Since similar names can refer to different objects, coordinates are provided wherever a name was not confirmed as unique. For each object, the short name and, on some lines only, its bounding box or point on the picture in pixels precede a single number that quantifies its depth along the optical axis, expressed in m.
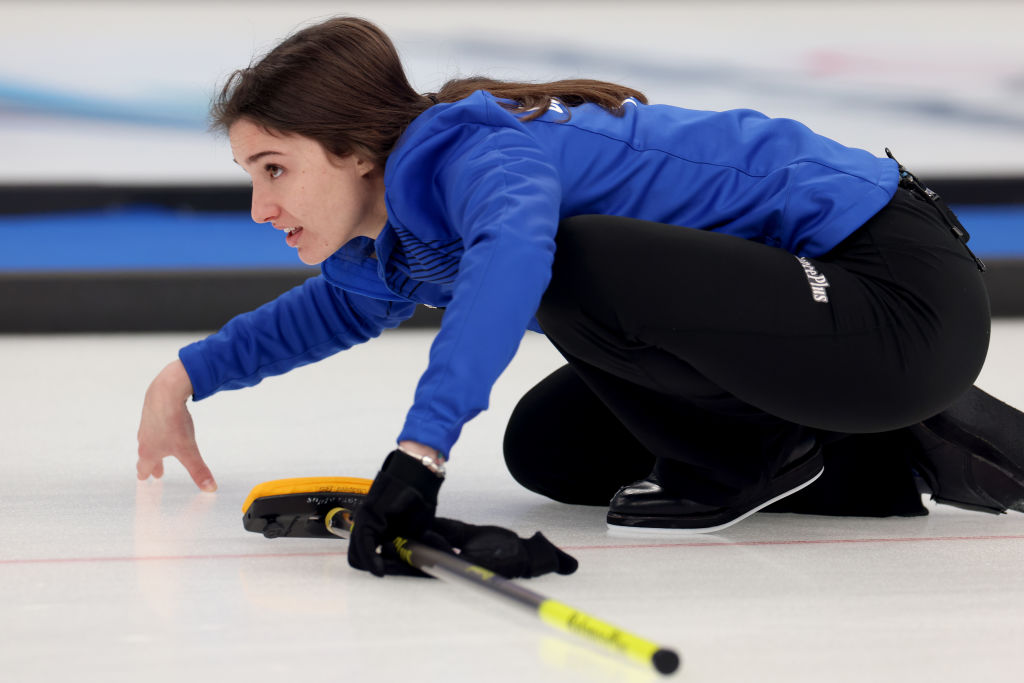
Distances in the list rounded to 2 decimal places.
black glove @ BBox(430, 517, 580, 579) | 7.33
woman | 7.35
